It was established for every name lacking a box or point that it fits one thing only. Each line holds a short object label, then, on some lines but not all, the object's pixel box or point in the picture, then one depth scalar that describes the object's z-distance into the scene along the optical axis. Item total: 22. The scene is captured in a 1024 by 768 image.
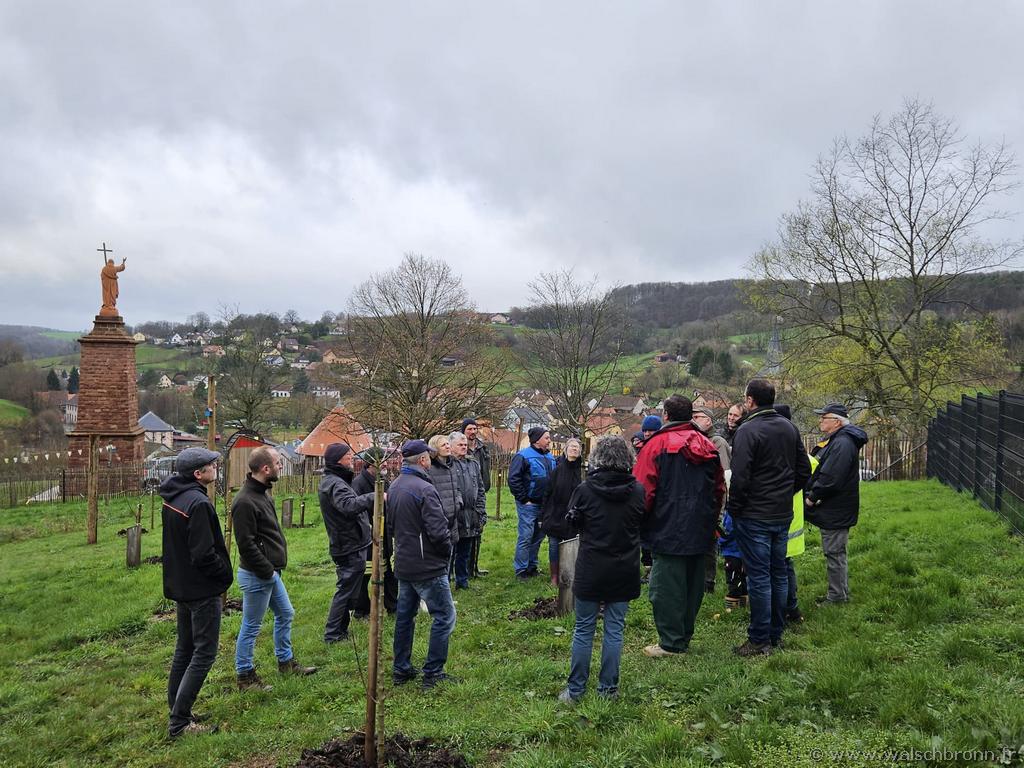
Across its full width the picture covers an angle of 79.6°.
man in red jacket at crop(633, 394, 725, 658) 4.50
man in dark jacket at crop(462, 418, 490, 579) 8.08
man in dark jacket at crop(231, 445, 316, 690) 4.71
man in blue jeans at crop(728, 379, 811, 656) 4.55
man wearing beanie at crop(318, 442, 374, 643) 5.68
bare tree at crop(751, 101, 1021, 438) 20.38
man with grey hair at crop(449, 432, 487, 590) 7.32
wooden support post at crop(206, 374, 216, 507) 7.82
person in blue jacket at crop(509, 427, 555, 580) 7.23
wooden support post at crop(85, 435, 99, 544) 12.65
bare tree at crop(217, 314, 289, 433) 31.34
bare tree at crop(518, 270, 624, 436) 31.44
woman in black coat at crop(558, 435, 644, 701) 3.93
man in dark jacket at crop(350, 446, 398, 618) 6.40
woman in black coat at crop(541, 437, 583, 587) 6.45
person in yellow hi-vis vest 5.15
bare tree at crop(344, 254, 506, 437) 24.89
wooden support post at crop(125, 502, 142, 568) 10.21
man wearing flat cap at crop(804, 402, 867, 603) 5.35
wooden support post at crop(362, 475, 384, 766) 3.24
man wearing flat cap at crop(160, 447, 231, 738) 4.25
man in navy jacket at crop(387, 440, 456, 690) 4.55
